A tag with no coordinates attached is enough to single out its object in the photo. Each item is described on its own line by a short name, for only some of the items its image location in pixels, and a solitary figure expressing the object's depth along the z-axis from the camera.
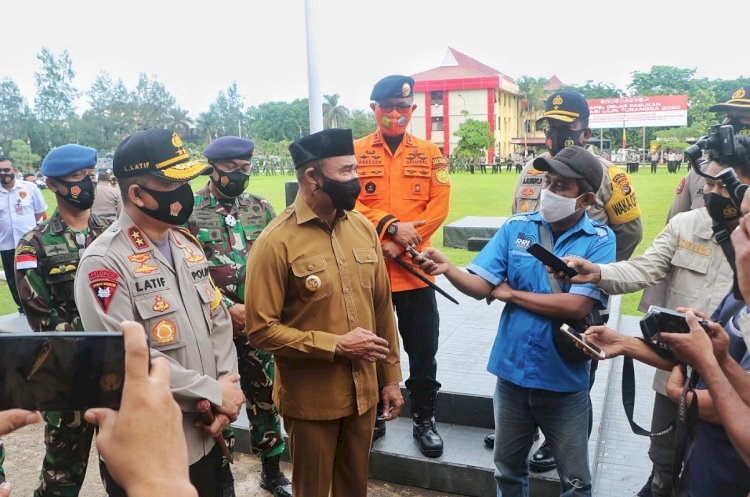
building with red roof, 59.44
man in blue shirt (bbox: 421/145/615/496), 2.58
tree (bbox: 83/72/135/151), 69.38
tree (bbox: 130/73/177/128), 76.19
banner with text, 57.00
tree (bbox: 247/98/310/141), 83.31
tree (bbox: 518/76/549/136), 70.06
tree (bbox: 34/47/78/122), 69.50
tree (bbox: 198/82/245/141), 86.12
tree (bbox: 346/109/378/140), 55.44
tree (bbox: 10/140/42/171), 53.56
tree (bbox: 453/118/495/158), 51.00
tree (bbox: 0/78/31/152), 64.25
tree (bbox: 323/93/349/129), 57.24
